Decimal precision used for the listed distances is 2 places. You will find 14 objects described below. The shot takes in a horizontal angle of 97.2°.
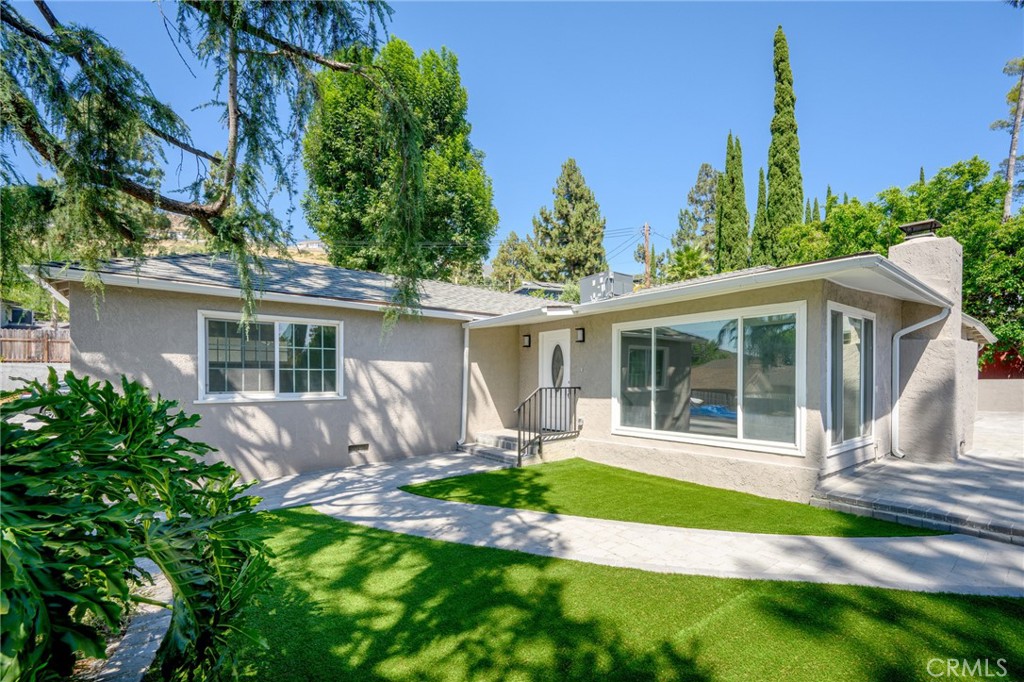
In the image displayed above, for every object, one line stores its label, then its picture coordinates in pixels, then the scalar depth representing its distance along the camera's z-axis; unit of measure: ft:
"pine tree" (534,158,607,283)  104.78
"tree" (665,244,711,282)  67.62
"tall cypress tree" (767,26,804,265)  71.77
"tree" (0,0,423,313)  15.01
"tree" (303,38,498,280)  58.70
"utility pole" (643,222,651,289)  78.69
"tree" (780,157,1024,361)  49.67
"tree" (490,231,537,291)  126.99
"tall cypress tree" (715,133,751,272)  84.02
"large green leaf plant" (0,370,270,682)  4.67
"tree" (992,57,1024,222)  66.03
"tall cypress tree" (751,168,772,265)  75.31
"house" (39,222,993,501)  21.54
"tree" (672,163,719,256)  122.62
